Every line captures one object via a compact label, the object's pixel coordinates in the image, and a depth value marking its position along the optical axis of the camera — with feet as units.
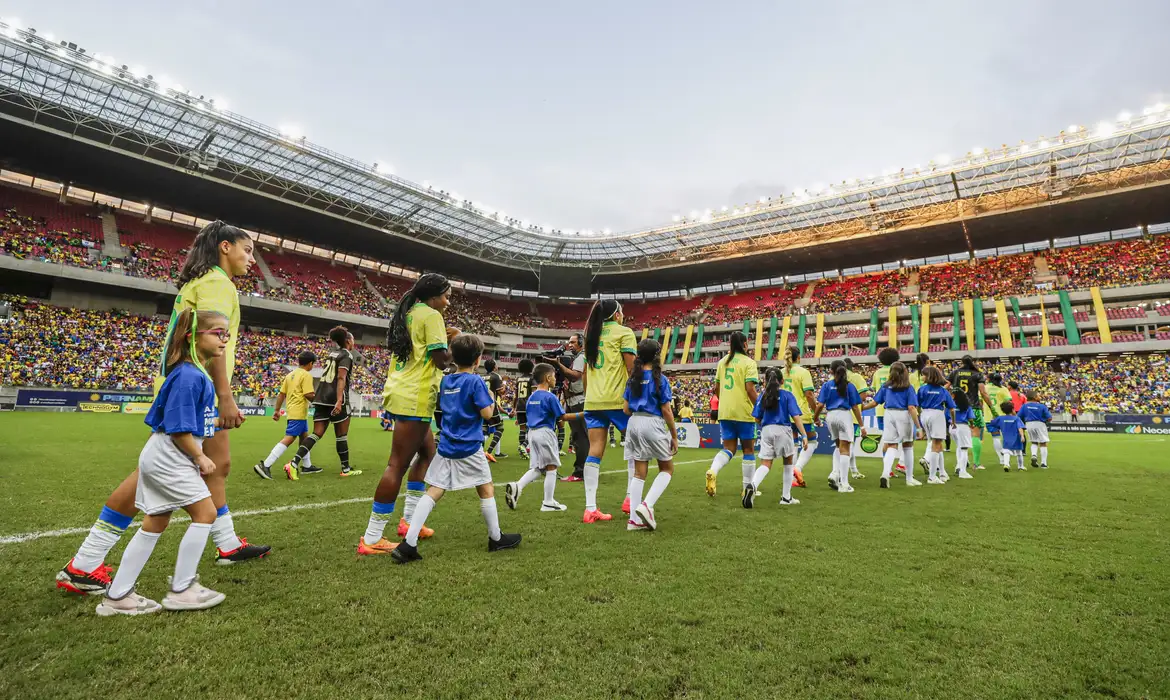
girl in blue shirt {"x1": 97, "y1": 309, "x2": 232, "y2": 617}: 8.20
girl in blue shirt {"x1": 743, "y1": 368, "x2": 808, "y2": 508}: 19.33
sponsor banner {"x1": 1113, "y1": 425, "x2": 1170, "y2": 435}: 67.88
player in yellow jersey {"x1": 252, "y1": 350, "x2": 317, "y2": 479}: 23.58
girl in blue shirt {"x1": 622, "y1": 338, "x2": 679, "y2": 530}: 15.17
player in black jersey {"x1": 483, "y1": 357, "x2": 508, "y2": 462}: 21.98
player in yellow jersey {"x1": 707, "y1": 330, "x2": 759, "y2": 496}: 18.43
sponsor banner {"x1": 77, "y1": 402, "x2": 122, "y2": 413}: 65.67
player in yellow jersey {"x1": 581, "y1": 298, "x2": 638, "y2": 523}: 16.66
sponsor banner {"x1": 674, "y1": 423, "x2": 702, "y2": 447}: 44.83
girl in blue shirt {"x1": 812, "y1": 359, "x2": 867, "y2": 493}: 22.76
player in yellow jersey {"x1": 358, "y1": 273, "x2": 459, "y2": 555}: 12.02
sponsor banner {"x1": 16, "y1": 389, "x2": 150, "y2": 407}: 62.85
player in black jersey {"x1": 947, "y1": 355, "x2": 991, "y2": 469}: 29.91
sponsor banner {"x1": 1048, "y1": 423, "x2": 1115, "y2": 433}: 73.41
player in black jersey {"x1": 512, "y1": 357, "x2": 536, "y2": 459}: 34.55
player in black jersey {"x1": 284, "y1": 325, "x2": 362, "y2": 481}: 23.04
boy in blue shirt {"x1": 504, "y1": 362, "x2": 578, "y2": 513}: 17.75
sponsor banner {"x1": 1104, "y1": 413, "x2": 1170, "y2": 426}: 68.33
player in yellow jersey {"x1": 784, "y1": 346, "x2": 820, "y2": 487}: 23.36
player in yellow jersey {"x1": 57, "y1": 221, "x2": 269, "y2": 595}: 8.80
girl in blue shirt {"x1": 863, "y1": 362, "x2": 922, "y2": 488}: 24.21
